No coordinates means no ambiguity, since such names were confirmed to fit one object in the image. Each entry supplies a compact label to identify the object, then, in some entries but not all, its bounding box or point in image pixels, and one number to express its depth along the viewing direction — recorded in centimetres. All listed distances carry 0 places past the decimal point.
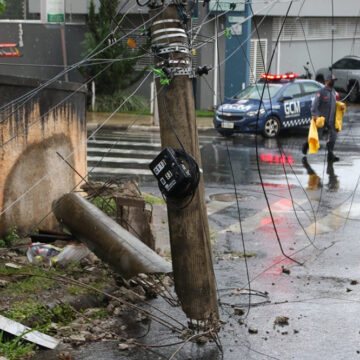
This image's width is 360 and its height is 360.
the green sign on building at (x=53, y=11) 2228
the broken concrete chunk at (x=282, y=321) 714
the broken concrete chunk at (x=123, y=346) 645
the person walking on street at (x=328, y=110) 1709
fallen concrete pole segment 758
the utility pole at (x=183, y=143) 635
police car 2103
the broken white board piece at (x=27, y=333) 629
